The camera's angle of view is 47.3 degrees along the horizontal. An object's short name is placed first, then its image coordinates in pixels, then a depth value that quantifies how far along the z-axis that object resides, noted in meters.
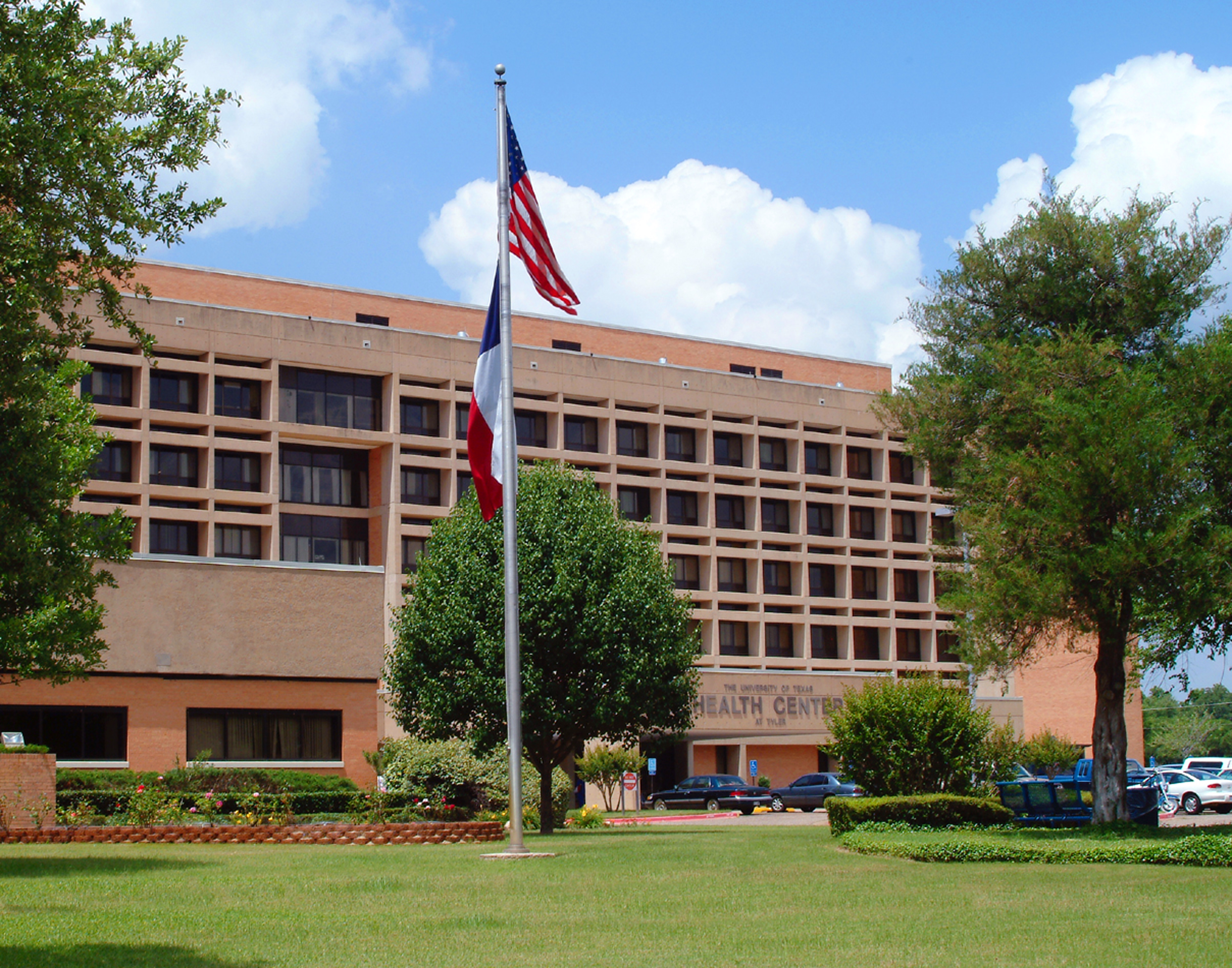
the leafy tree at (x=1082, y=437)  25.30
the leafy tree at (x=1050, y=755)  66.31
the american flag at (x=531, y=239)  23.36
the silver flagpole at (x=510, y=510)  22.42
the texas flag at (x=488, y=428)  22.70
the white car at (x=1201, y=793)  47.25
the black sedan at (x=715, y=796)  52.31
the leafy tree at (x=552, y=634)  30.44
